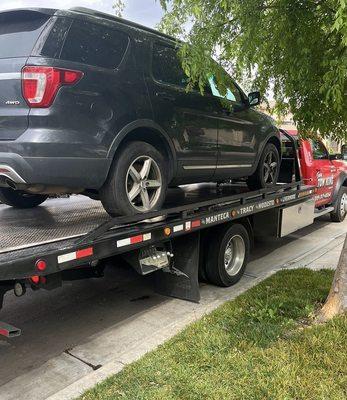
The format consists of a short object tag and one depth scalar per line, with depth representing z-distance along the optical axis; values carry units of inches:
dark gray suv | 125.4
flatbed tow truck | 124.7
